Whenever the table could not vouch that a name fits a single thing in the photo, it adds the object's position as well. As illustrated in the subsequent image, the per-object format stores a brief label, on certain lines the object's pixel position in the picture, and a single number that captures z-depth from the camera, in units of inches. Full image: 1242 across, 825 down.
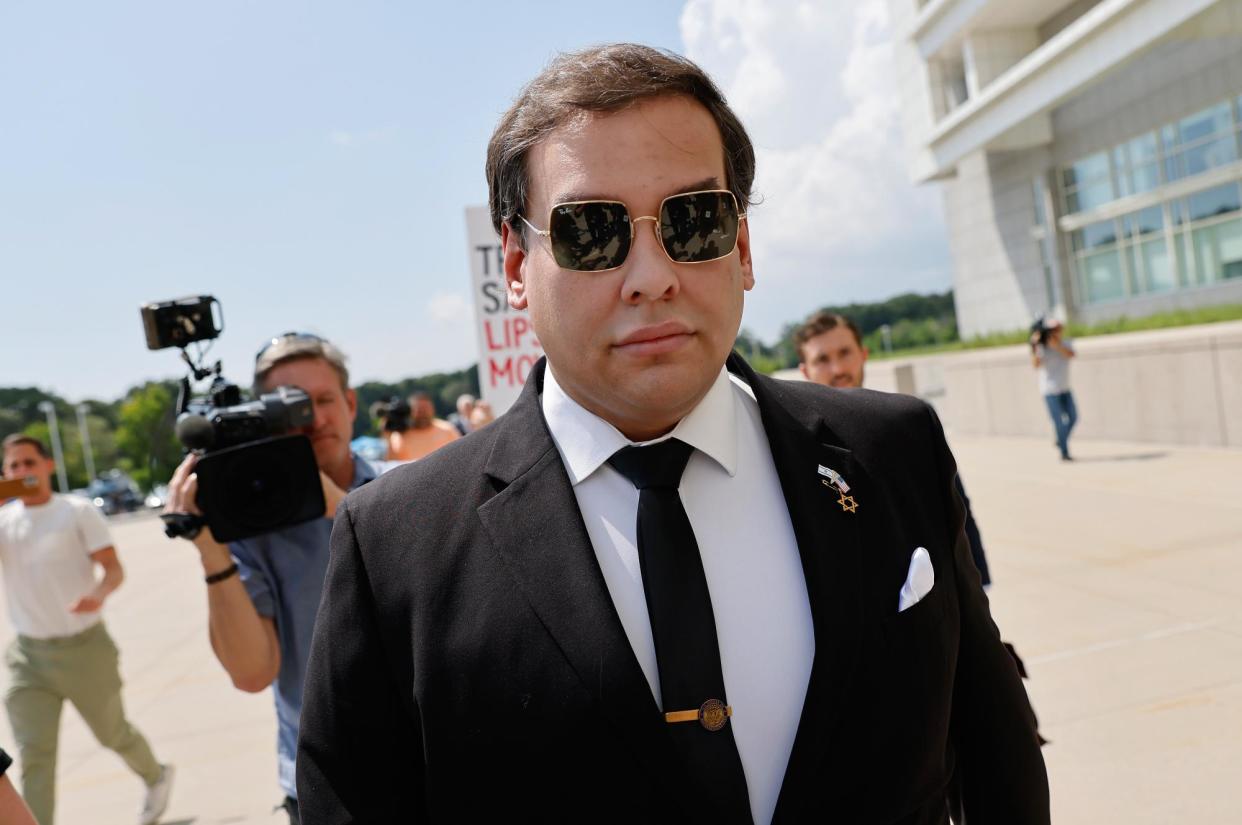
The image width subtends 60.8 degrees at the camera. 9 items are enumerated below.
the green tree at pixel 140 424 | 2765.7
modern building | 909.2
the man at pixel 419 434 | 315.6
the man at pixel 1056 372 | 482.3
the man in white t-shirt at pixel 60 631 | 205.9
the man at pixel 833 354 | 183.9
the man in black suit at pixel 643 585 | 58.0
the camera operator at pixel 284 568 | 108.9
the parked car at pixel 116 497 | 1862.7
